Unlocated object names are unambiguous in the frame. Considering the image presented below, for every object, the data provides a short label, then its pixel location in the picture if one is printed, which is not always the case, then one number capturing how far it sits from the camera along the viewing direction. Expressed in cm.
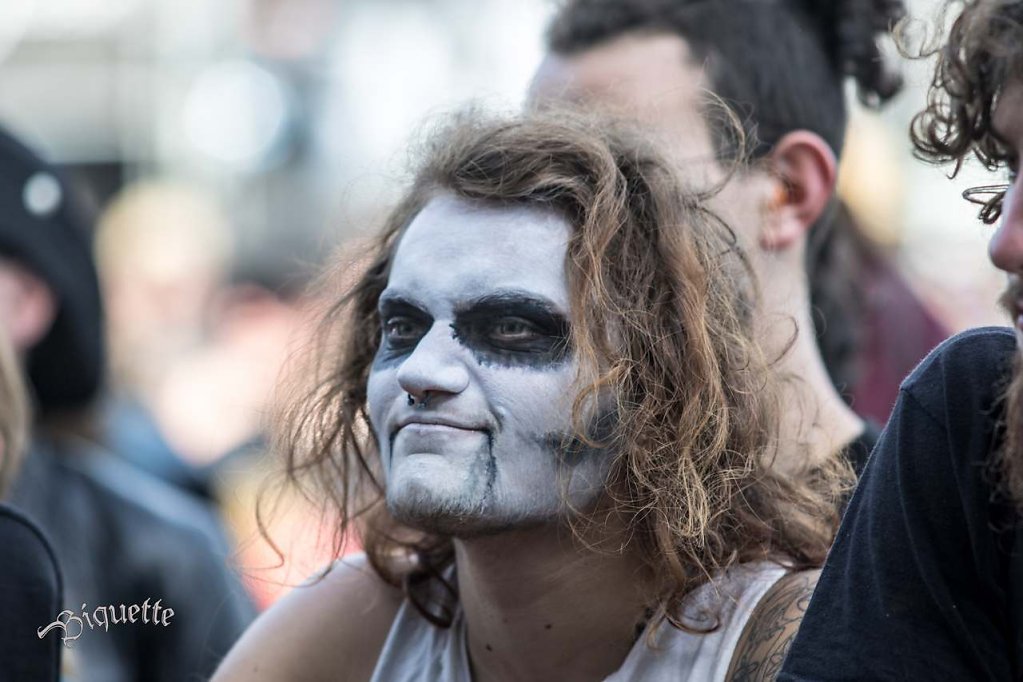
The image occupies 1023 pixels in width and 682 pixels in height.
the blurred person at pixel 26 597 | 429
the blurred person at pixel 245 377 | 948
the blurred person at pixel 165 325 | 1184
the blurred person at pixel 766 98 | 559
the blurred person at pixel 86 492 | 745
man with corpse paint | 431
